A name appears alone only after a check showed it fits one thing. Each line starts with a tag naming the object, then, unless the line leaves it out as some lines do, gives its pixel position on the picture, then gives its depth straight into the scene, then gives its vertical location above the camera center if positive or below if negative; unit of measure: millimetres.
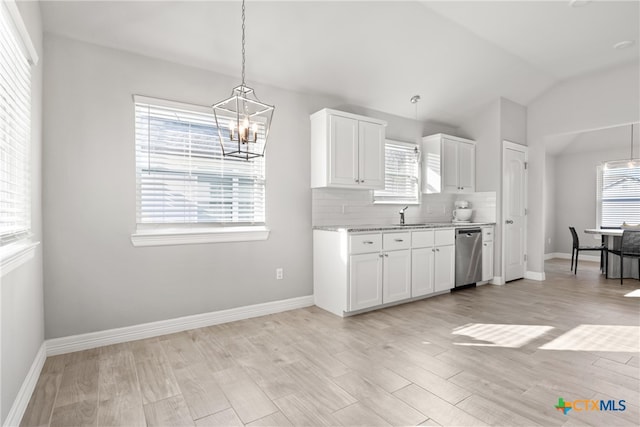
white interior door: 5449 +63
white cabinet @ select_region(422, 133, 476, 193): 5203 +742
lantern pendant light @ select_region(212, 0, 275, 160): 3590 +958
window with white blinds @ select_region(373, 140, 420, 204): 4984 +558
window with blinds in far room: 7152 +395
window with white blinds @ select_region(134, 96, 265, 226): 3205 +395
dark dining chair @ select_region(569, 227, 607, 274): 6060 -648
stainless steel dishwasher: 4848 -610
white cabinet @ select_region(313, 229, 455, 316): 3748 -637
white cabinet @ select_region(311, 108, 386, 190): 3951 +733
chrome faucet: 4807 -46
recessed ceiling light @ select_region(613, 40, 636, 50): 4227 +2066
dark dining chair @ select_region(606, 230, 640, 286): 5383 -477
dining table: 5781 -803
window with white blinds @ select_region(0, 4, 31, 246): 1778 +438
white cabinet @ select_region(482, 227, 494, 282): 5227 -607
